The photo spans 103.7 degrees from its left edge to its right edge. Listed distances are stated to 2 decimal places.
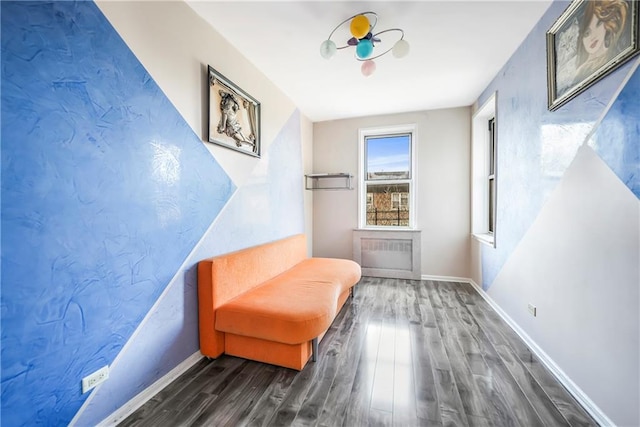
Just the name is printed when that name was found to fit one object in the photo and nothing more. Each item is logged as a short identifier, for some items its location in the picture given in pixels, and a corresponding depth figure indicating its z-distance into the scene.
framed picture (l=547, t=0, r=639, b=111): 1.21
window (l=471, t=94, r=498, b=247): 3.52
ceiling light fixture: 1.87
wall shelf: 4.12
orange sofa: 1.70
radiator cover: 3.87
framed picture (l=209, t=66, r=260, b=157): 2.02
